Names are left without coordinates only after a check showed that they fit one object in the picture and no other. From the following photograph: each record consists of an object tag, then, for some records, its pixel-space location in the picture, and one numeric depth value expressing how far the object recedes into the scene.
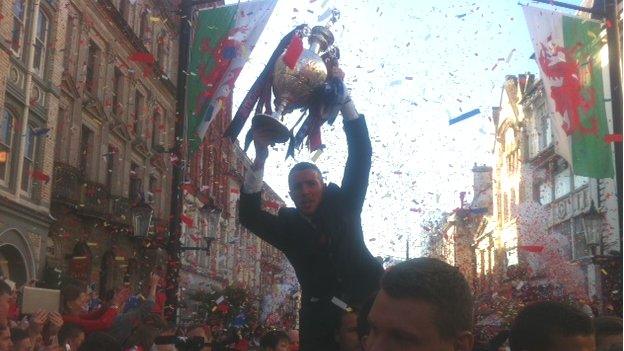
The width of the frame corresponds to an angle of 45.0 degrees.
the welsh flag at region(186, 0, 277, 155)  8.92
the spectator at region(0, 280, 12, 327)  6.02
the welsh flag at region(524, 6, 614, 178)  11.90
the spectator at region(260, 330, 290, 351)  7.00
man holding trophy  3.75
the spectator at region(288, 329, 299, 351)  7.48
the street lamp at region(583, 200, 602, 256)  13.30
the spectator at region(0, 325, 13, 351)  5.96
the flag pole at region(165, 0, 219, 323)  8.51
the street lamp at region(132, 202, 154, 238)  11.55
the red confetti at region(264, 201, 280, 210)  13.58
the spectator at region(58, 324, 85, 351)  6.54
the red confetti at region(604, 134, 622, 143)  9.66
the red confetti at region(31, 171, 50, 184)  19.73
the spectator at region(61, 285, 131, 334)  6.87
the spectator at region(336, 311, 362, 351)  3.60
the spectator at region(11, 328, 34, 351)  6.19
